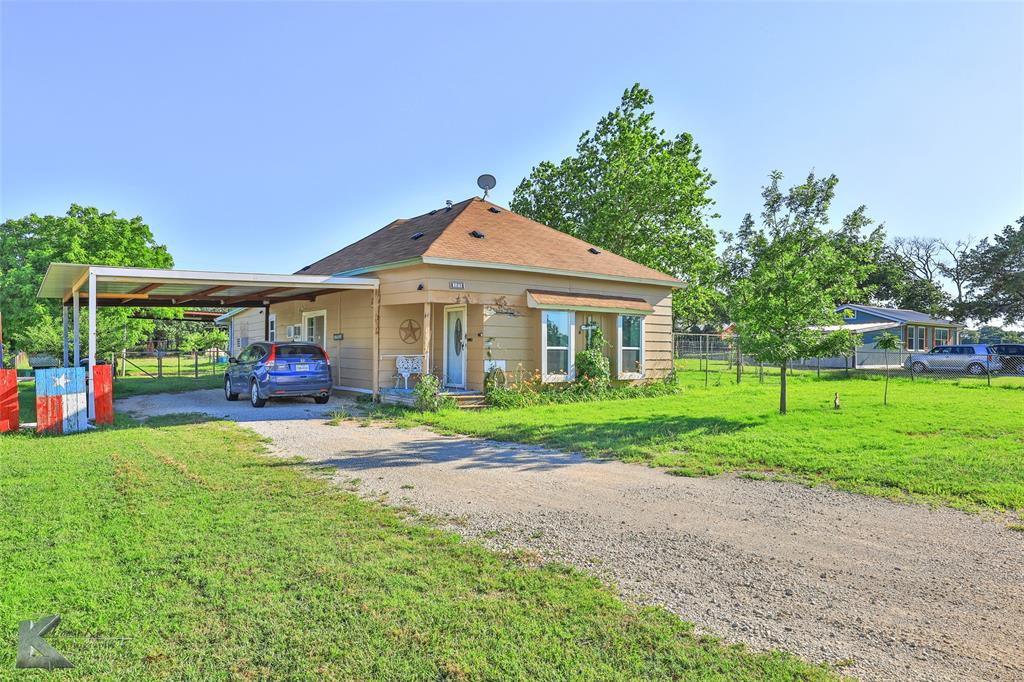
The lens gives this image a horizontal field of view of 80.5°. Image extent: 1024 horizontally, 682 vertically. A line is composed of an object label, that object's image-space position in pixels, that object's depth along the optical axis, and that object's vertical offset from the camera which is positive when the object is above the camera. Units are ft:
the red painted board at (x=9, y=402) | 31.19 -3.02
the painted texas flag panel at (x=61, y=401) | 31.22 -2.98
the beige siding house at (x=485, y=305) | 47.73 +3.25
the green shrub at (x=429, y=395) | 42.68 -3.71
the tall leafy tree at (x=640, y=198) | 92.02 +22.78
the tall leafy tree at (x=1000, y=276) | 167.12 +18.98
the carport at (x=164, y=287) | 35.47 +4.23
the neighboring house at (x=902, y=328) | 118.21 +3.07
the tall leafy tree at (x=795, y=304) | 40.70 +2.59
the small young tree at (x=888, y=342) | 46.00 -0.01
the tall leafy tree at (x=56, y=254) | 80.84 +13.19
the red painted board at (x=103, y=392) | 33.88 -2.71
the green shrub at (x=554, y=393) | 46.29 -4.15
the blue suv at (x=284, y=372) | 44.60 -2.15
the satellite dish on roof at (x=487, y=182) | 65.31 +17.42
